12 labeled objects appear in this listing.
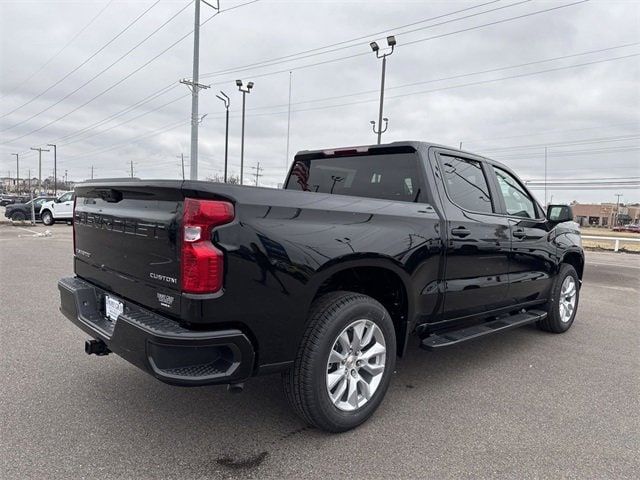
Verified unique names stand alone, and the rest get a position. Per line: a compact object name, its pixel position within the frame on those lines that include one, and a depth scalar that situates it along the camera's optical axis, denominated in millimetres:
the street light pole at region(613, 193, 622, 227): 99938
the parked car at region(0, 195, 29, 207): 64562
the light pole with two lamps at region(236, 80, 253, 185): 22859
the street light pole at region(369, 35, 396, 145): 16875
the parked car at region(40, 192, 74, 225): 24656
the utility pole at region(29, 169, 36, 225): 24231
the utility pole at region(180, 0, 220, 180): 16062
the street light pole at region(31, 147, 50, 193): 51984
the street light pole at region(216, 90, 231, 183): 23505
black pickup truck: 2361
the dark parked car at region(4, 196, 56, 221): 26594
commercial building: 107062
